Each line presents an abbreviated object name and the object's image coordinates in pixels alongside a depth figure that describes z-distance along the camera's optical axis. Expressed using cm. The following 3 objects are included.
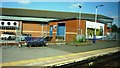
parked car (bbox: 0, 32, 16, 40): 1337
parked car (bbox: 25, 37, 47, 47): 1005
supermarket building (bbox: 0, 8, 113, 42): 1578
